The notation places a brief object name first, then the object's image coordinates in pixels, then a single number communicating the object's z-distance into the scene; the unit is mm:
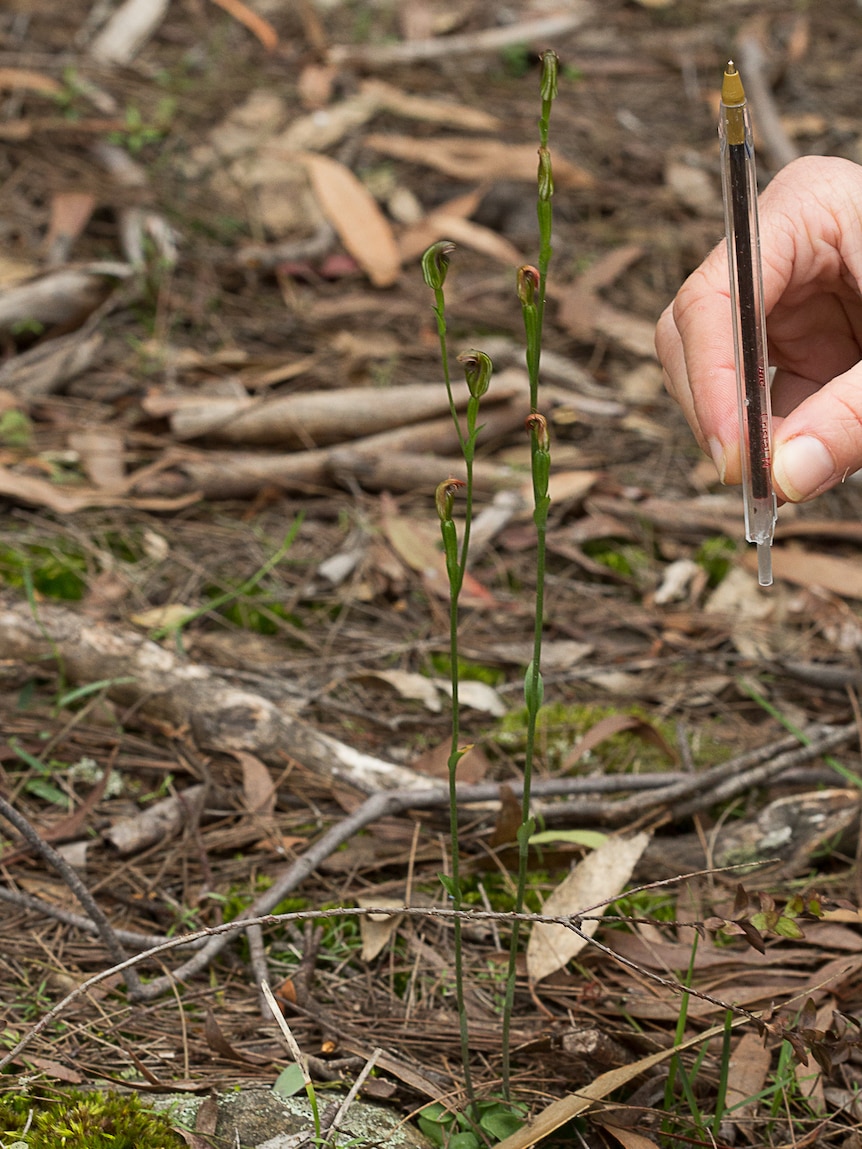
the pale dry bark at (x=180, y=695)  928
